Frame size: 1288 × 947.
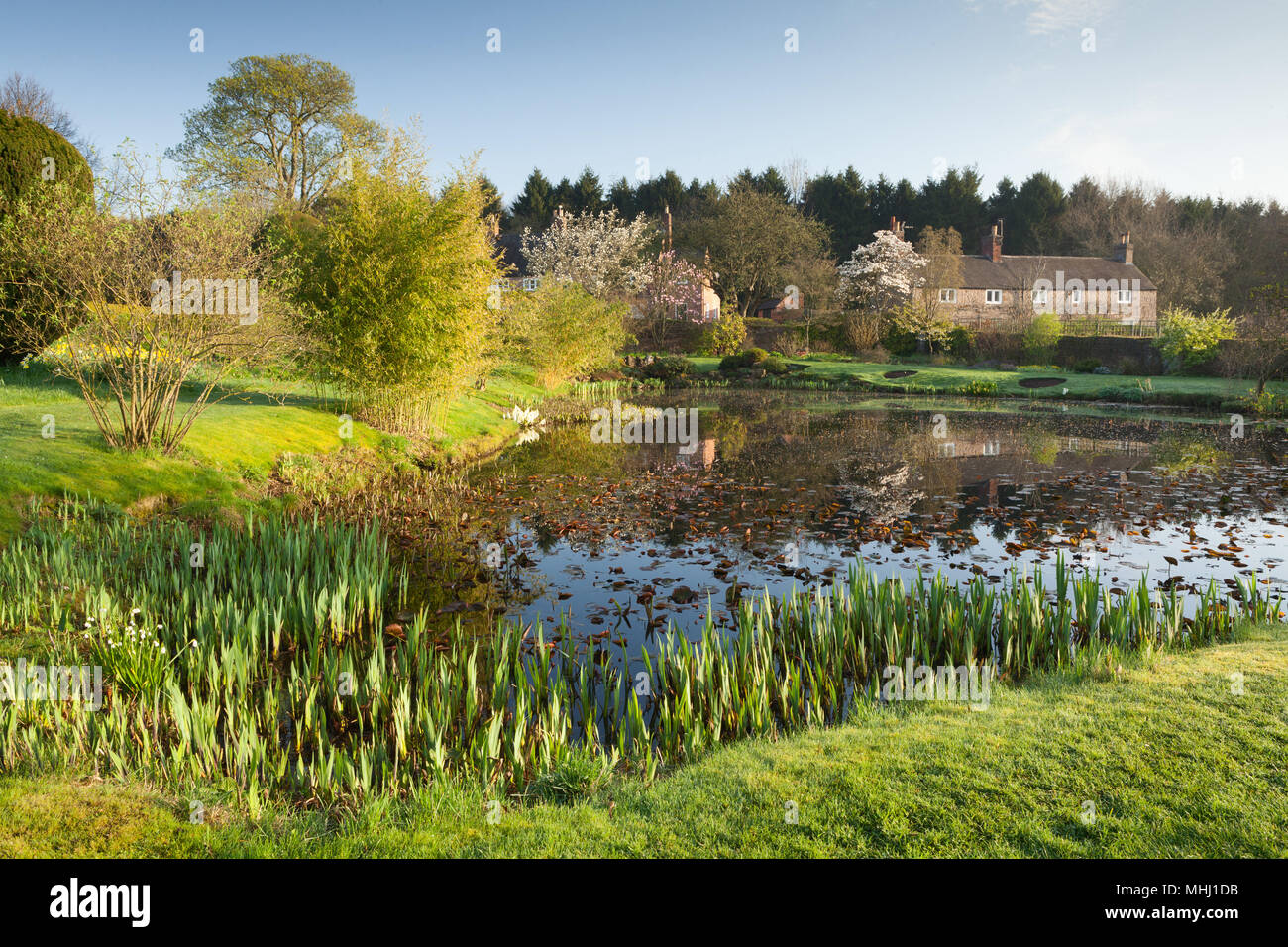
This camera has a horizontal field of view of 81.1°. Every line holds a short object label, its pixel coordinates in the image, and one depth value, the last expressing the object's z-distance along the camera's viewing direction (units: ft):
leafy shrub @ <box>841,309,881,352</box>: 166.09
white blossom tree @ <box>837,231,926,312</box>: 178.19
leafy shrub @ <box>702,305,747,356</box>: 164.26
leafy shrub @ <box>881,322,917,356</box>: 160.97
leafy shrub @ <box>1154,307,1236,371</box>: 114.21
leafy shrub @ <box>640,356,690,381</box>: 146.00
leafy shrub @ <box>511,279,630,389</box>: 100.27
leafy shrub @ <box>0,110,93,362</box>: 51.88
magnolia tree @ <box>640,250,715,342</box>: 175.63
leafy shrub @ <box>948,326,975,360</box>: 152.25
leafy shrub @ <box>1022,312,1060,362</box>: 140.87
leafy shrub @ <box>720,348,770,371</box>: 147.54
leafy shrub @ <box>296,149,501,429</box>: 51.80
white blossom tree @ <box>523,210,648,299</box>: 165.37
